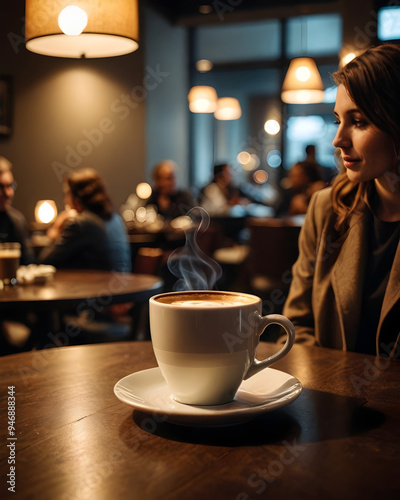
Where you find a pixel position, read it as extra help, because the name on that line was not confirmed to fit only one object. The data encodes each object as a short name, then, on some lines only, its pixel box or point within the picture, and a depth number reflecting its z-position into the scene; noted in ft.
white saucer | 2.33
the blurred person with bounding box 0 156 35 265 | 11.30
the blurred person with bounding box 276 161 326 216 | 18.61
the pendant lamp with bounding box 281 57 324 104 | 20.31
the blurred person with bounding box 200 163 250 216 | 24.09
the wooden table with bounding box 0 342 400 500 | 1.87
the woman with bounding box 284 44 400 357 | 4.28
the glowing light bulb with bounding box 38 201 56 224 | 14.90
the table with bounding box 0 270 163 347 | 6.11
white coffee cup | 2.44
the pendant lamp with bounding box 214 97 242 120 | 30.17
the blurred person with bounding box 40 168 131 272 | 10.25
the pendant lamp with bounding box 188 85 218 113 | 27.07
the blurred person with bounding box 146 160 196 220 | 20.92
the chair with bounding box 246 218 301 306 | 13.42
